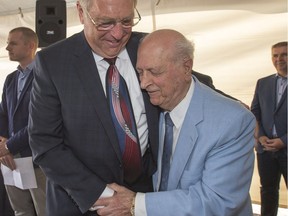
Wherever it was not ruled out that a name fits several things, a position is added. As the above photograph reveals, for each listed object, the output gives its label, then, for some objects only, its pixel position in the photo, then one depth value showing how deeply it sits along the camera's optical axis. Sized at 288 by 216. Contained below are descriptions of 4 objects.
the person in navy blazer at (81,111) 1.22
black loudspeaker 2.42
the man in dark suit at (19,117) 2.50
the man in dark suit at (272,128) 2.90
